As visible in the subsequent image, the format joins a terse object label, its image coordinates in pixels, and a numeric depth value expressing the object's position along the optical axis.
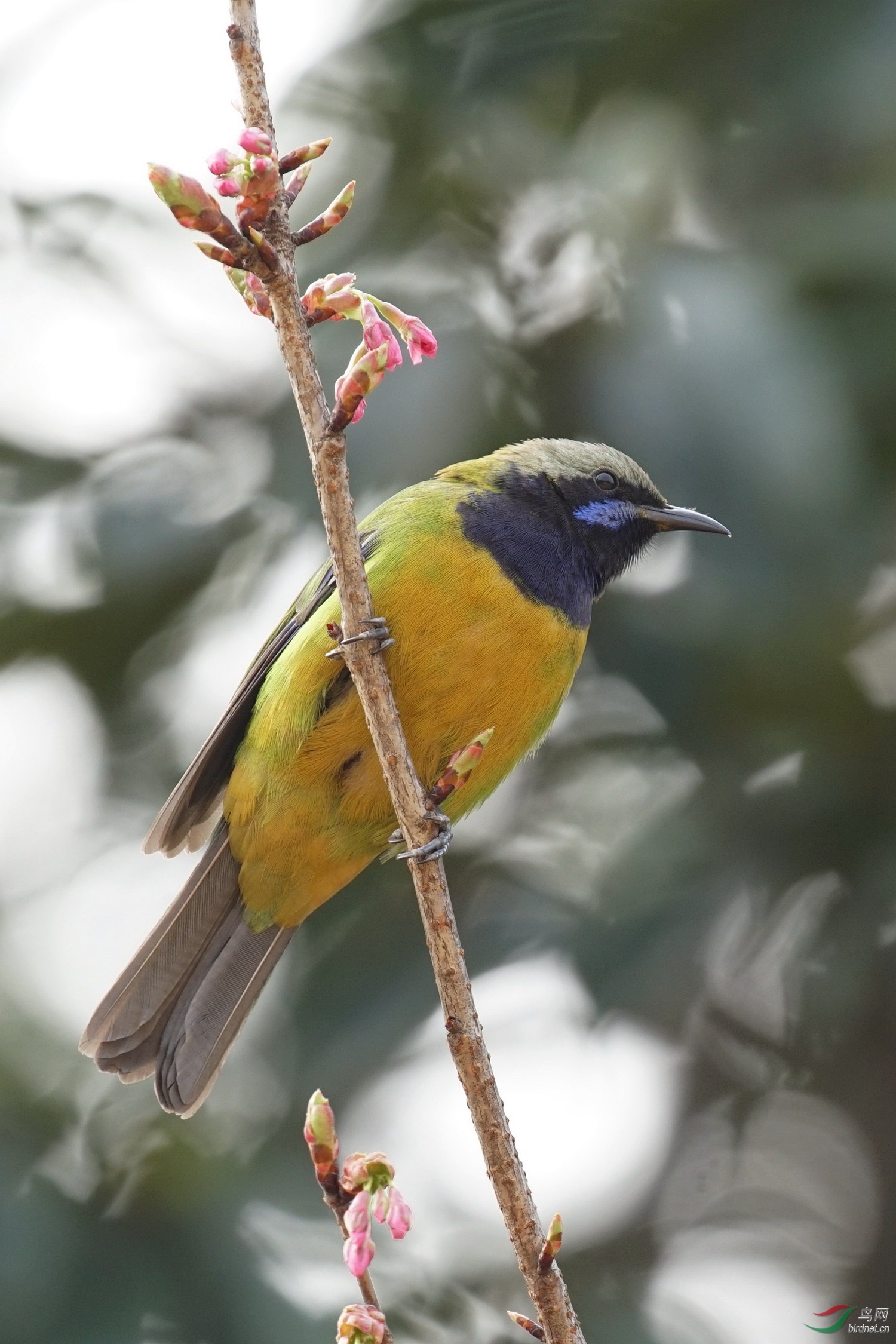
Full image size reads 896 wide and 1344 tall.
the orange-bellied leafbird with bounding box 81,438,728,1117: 7.52
